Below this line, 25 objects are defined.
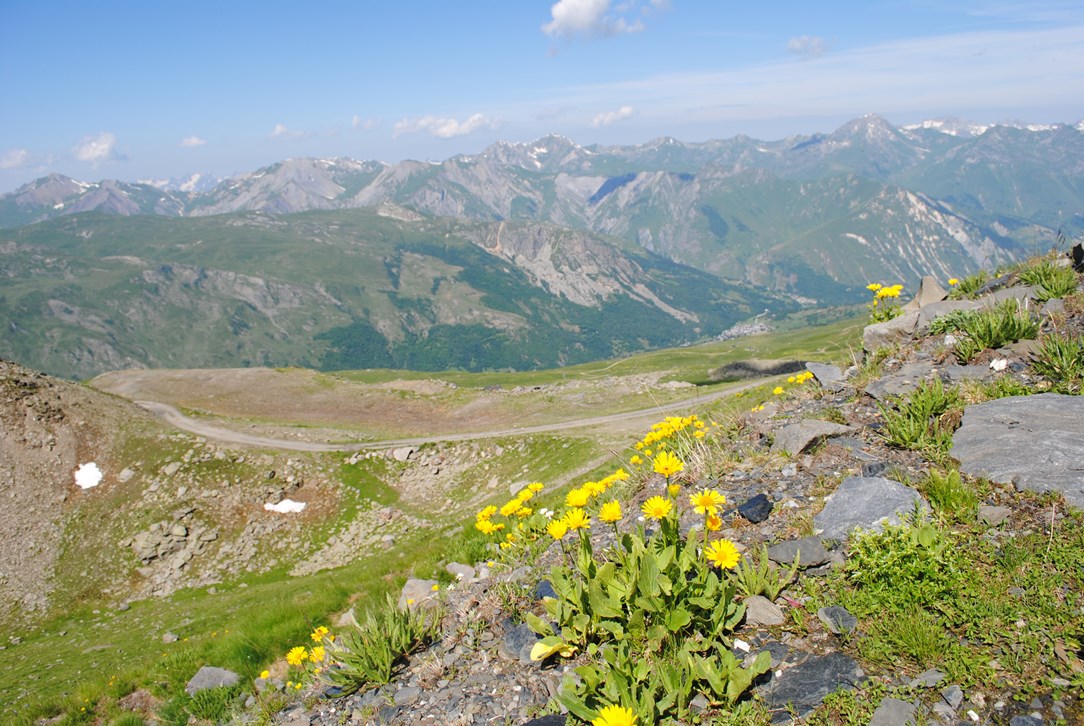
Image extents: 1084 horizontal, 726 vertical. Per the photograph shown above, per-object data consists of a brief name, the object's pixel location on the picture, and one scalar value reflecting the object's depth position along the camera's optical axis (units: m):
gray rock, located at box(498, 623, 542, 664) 6.38
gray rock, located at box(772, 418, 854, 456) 8.70
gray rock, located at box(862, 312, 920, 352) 12.48
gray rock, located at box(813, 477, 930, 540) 6.42
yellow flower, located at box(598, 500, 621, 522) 6.04
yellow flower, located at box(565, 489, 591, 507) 6.46
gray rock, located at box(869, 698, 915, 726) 4.25
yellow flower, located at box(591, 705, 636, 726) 4.21
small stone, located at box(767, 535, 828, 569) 6.17
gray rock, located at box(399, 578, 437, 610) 10.48
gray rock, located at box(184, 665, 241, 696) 10.37
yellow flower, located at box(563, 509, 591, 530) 6.16
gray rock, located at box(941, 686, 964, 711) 4.26
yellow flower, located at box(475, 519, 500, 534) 9.07
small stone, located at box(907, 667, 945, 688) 4.45
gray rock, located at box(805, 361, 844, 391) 11.19
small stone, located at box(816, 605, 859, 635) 5.29
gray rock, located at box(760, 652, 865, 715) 4.67
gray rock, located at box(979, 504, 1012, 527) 5.98
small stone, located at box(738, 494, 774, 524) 7.33
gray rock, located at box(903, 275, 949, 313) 15.20
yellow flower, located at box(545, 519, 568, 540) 6.43
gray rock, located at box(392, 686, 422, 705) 6.27
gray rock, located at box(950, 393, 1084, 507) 6.37
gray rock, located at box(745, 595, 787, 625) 5.63
